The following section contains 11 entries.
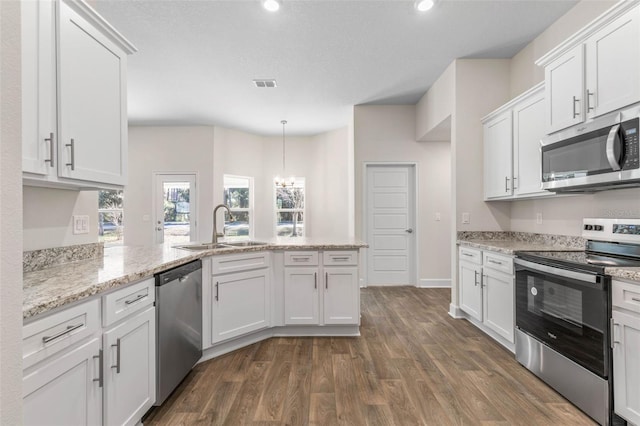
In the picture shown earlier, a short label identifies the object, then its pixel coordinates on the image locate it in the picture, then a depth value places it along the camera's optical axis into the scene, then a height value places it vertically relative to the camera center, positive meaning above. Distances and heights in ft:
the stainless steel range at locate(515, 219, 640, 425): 5.70 -2.14
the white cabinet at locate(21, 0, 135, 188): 4.38 +1.91
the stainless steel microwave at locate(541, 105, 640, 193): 6.06 +1.25
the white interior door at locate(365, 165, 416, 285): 17.08 -0.76
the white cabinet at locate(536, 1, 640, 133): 6.01 +3.12
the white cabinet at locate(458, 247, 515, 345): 8.68 -2.44
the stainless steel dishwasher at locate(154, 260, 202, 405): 6.17 -2.46
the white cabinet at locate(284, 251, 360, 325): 10.00 -2.55
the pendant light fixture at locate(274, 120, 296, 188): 20.48 +2.36
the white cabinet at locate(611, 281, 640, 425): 5.14 -2.36
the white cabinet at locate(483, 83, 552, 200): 9.10 +2.10
